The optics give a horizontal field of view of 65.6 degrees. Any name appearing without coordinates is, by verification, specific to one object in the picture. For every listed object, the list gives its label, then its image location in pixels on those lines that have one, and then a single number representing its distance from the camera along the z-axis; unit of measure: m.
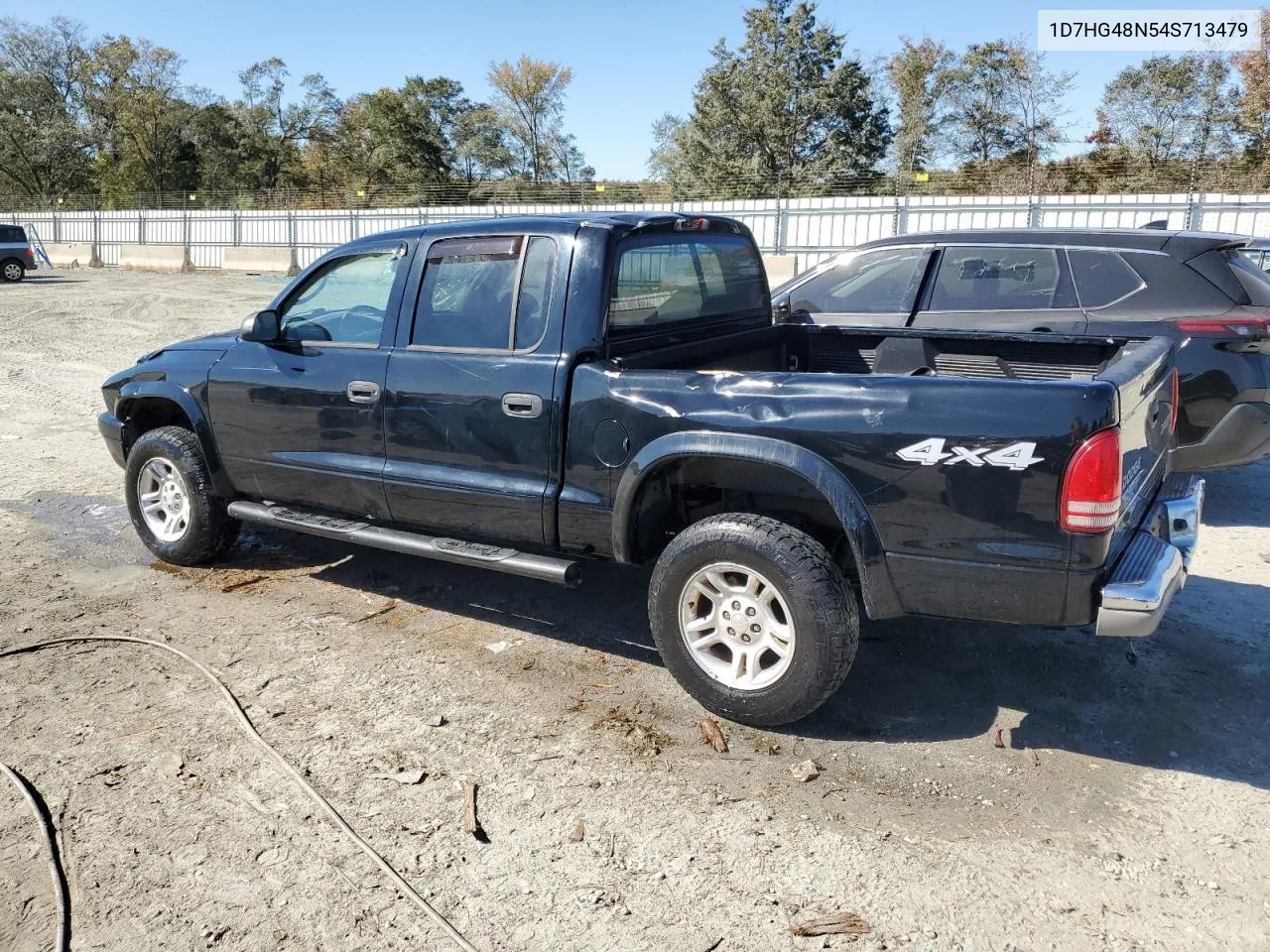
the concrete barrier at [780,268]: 20.67
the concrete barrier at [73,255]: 35.09
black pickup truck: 3.20
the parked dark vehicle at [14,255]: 27.50
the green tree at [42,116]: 58.72
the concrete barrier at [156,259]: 31.95
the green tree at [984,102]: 40.16
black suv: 5.71
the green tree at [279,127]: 60.97
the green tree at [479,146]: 55.16
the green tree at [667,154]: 47.47
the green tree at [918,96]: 42.12
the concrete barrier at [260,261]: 29.40
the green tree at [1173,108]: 34.81
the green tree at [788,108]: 41.16
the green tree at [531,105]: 57.03
